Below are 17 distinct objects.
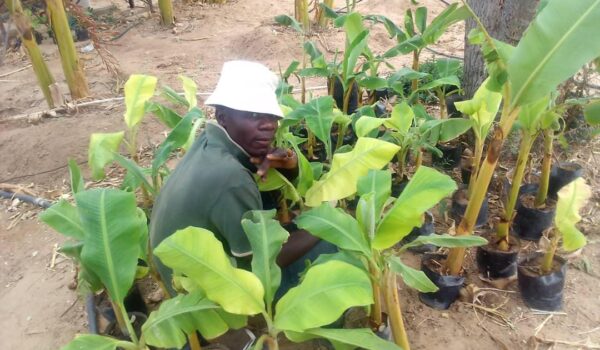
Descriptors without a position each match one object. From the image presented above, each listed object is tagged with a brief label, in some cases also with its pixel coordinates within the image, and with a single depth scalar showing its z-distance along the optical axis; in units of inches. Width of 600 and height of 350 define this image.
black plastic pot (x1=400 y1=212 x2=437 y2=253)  113.8
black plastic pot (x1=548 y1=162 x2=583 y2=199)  122.6
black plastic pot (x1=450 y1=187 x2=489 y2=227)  120.6
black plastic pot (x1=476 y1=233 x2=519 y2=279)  101.8
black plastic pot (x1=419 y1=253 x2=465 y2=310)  96.4
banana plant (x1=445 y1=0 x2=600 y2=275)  62.5
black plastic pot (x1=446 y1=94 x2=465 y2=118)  163.2
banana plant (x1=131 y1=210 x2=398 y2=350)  59.6
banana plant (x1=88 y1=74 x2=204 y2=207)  91.9
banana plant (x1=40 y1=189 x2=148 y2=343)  68.1
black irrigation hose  143.0
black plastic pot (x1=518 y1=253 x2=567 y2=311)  94.4
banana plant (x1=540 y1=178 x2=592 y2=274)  83.1
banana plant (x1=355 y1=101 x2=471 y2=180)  99.7
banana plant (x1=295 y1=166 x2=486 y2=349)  67.9
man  75.6
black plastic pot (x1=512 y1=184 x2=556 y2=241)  114.1
